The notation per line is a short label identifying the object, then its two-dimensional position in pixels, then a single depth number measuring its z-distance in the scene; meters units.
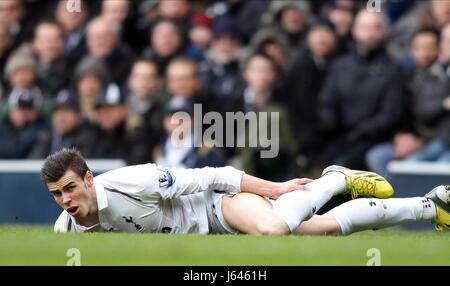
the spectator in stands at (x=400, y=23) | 14.23
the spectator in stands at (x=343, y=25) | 14.04
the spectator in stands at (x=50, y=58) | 15.22
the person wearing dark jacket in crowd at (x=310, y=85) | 13.75
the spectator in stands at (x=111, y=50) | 14.98
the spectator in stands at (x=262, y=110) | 13.01
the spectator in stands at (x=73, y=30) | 15.52
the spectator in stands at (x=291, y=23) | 14.47
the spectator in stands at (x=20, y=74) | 15.02
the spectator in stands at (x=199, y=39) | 14.92
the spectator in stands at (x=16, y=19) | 16.33
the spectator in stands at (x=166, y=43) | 14.76
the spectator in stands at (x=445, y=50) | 13.17
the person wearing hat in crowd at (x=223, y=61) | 14.20
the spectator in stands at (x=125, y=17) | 15.47
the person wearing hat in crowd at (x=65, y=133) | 14.12
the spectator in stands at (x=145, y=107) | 13.85
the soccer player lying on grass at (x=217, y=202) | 8.57
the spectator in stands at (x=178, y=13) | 15.11
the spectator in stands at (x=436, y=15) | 13.60
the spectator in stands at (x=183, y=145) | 12.99
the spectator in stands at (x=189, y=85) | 13.79
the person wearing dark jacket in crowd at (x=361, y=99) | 13.40
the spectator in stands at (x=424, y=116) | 13.12
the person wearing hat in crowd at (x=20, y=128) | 14.42
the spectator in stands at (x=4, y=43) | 15.94
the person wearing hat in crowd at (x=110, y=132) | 13.97
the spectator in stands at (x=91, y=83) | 14.68
